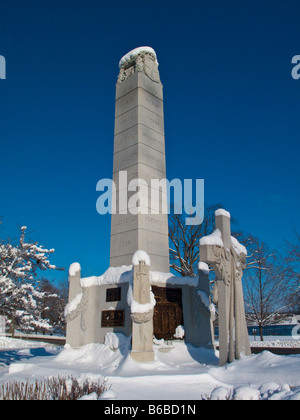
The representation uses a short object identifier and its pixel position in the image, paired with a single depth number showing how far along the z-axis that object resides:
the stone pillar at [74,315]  12.22
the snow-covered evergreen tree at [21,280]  13.46
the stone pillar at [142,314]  9.65
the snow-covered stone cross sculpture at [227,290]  8.74
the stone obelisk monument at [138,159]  13.18
